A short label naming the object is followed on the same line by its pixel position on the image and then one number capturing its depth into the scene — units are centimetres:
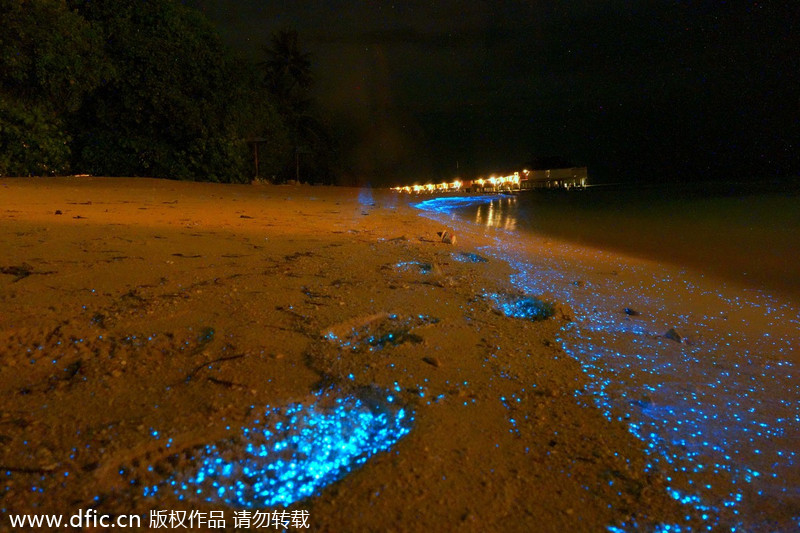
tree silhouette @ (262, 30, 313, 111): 2877
